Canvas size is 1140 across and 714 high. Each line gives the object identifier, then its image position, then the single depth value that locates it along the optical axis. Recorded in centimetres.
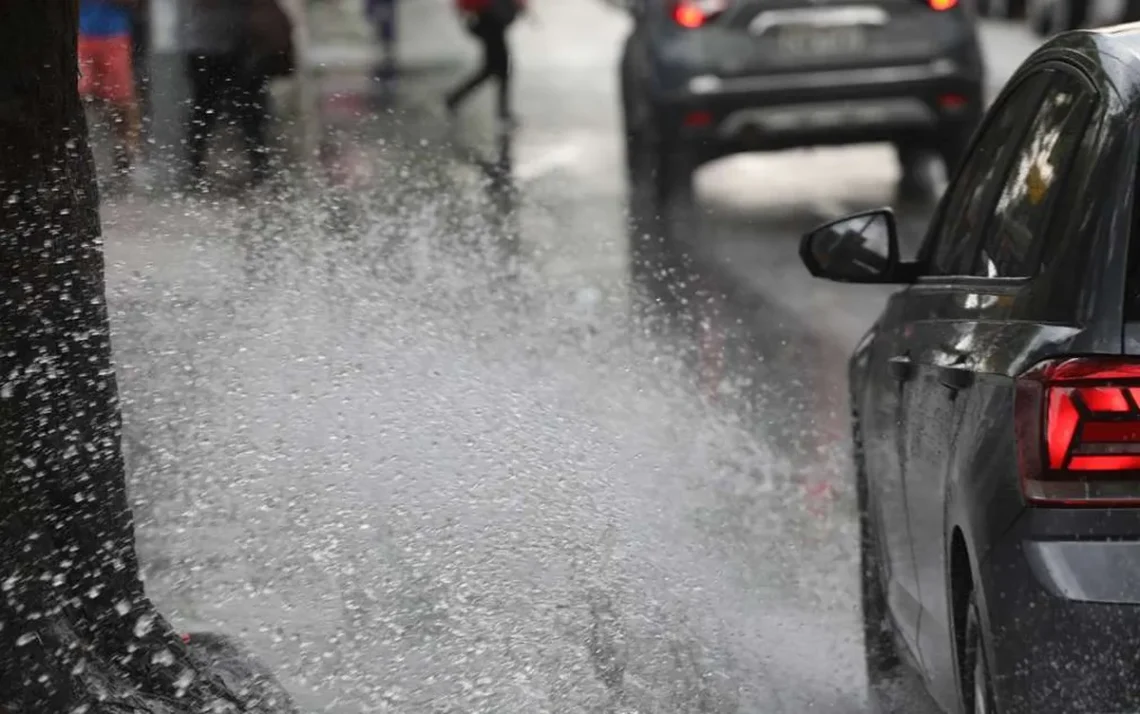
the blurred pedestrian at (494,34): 3887
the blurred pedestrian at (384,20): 5287
